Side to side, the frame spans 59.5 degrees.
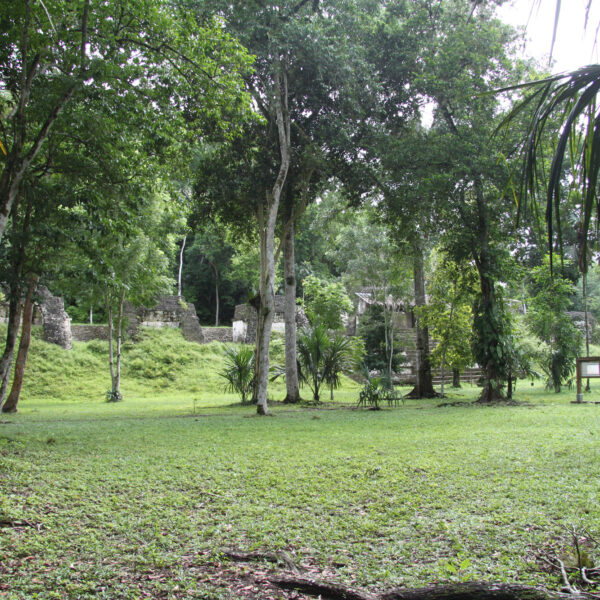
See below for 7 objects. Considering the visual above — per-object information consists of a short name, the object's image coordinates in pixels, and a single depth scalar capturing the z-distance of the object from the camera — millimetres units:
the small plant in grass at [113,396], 14234
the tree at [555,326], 13641
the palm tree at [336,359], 12039
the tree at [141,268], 13156
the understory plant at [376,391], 10359
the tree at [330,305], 19438
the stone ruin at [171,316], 21109
